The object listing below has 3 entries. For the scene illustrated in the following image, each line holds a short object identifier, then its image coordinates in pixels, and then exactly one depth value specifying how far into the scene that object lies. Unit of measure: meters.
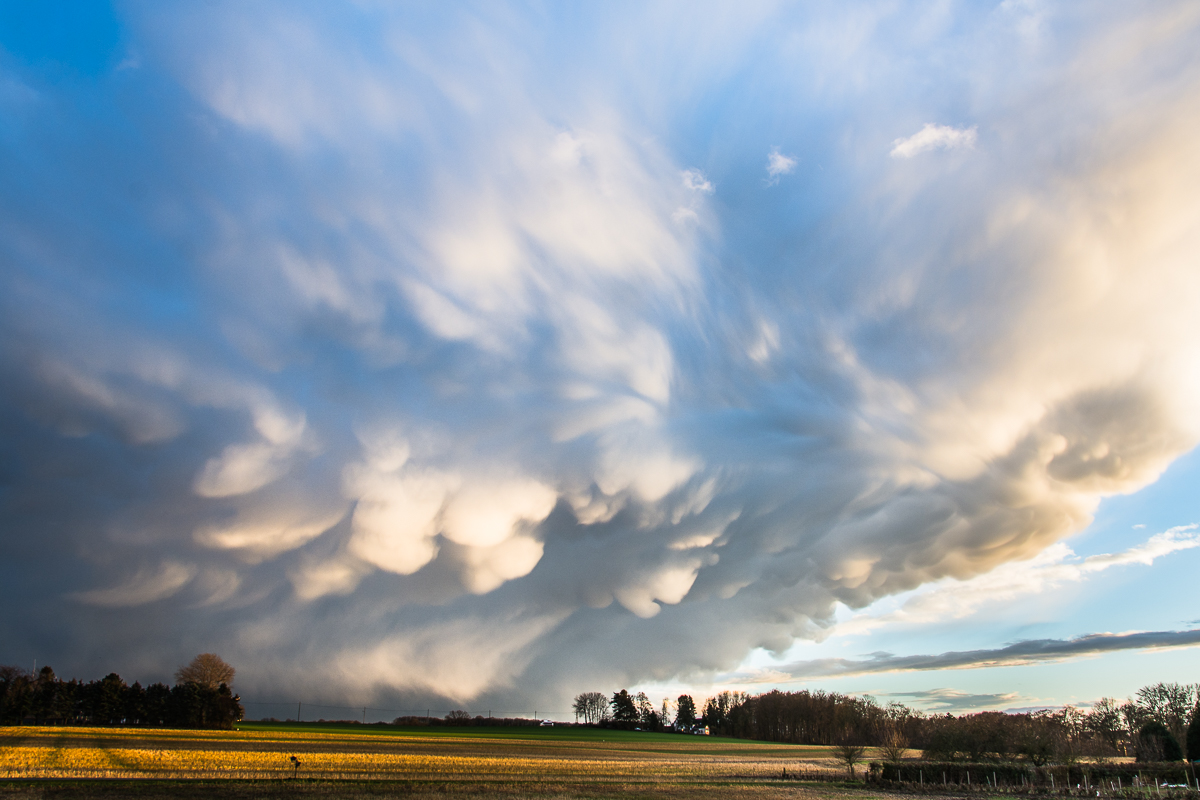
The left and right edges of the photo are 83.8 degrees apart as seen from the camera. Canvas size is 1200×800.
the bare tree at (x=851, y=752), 71.88
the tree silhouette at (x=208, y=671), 165.25
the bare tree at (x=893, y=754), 69.50
